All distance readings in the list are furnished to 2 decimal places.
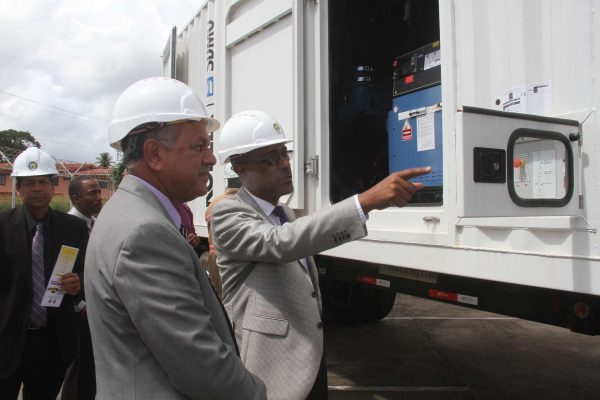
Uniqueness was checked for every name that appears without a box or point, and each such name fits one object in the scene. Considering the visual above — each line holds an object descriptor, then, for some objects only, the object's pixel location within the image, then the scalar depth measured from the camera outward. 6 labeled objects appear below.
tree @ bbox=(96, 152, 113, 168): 45.36
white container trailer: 1.72
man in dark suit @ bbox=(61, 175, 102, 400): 2.49
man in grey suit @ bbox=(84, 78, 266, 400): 0.99
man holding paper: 2.33
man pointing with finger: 1.59
